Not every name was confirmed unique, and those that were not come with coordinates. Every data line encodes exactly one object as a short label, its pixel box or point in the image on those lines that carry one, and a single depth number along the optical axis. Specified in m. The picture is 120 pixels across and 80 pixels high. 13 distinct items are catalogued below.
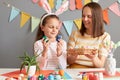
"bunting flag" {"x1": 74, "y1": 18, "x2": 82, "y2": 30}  2.38
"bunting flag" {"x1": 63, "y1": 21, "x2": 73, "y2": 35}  2.36
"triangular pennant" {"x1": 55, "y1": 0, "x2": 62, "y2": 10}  2.35
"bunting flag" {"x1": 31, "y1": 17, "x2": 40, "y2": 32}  2.32
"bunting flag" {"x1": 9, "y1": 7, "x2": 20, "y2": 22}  2.29
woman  1.79
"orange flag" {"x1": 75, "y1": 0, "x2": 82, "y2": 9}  2.38
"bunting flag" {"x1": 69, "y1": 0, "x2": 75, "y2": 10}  2.37
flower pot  1.35
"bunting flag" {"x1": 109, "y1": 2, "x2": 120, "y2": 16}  2.42
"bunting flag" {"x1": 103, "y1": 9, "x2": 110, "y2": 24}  2.42
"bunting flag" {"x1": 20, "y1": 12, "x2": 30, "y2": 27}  2.31
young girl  1.71
